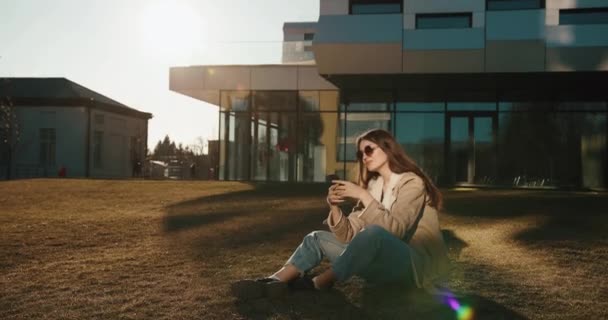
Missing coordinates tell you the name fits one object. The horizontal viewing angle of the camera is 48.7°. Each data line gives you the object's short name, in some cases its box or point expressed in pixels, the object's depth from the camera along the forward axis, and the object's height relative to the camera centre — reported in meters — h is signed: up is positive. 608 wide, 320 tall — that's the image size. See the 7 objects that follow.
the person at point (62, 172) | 35.97 -0.69
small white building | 39.16 +1.55
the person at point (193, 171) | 42.49 -0.61
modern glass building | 20.42 +2.51
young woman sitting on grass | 4.25 -0.44
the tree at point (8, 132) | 38.22 +1.53
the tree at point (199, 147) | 75.75 +1.64
